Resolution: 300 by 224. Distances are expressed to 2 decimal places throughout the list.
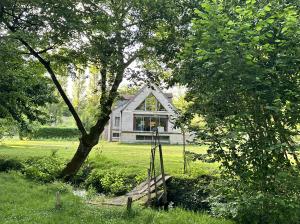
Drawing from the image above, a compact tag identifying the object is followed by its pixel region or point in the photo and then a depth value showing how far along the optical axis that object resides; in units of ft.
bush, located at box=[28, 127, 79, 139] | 107.73
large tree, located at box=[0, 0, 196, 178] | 20.42
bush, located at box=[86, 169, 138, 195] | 31.33
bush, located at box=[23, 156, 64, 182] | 35.62
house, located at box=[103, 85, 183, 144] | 92.11
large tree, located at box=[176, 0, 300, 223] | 12.29
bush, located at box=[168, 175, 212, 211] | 26.42
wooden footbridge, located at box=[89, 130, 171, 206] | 23.39
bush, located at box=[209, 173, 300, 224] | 12.88
